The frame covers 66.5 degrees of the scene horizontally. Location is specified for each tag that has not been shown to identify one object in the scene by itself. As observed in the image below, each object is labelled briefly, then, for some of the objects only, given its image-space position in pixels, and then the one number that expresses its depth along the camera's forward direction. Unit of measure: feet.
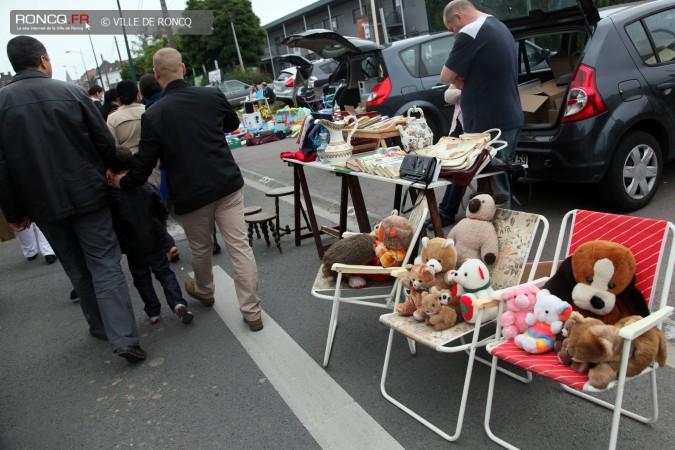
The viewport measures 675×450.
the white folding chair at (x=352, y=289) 9.72
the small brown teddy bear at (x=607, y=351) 6.07
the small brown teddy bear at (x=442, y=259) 8.80
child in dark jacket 12.12
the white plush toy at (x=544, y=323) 6.95
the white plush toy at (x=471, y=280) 8.27
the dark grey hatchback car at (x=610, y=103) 14.15
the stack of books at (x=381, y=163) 11.68
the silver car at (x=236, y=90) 79.30
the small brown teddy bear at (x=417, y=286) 8.75
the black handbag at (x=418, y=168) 10.19
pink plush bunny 7.28
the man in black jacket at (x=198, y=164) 11.35
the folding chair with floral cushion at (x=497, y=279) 7.75
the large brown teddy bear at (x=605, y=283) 6.77
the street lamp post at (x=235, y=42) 125.49
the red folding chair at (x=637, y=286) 5.99
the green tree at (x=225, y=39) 133.49
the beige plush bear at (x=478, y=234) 9.07
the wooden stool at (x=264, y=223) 17.28
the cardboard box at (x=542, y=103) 17.24
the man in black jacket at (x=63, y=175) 10.39
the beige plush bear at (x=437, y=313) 8.24
